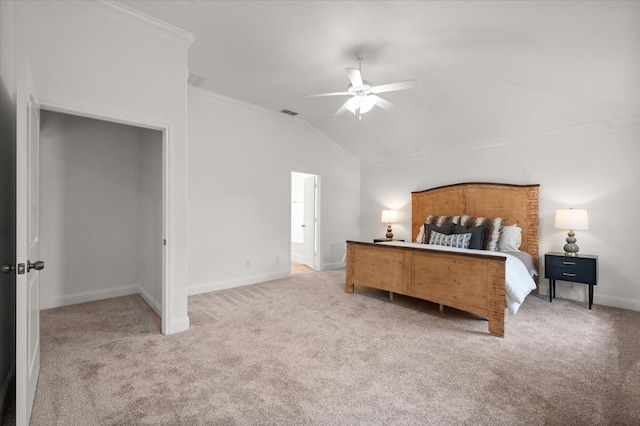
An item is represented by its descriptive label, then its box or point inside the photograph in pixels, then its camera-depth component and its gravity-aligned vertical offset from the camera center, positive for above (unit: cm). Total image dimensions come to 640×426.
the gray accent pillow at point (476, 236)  432 -36
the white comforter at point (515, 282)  309 -75
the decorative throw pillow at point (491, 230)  436 -28
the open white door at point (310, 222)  618 -27
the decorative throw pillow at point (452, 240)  432 -42
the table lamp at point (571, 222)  381 -14
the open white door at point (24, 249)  152 -22
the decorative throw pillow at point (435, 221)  493 -18
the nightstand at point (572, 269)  369 -71
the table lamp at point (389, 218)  589 -16
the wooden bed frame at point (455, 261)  308 -60
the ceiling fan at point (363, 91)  294 +120
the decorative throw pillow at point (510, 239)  434 -40
